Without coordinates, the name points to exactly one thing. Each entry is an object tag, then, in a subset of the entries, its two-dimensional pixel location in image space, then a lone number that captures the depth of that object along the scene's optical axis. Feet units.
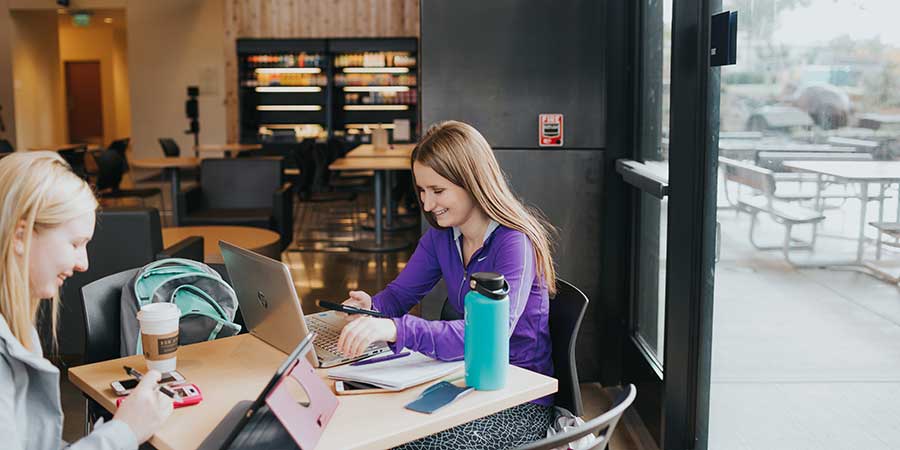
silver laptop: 6.59
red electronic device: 6.14
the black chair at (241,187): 23.85
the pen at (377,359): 6.96
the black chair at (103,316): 8.23
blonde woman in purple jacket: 7.58
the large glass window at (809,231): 6.81
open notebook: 6.38
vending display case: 44.14
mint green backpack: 8.17
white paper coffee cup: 6.63
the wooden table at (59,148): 35.65
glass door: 9.65
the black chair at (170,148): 37.59
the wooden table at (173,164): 27.40
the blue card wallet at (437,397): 5.98
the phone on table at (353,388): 6.30
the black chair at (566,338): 7.86
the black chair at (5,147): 33.66
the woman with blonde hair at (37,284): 5.21
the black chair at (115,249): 13.74
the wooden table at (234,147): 35.50
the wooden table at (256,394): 5.61
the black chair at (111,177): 30.19
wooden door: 71.36
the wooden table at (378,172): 25.16
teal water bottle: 6.17
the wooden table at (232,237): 16.61
